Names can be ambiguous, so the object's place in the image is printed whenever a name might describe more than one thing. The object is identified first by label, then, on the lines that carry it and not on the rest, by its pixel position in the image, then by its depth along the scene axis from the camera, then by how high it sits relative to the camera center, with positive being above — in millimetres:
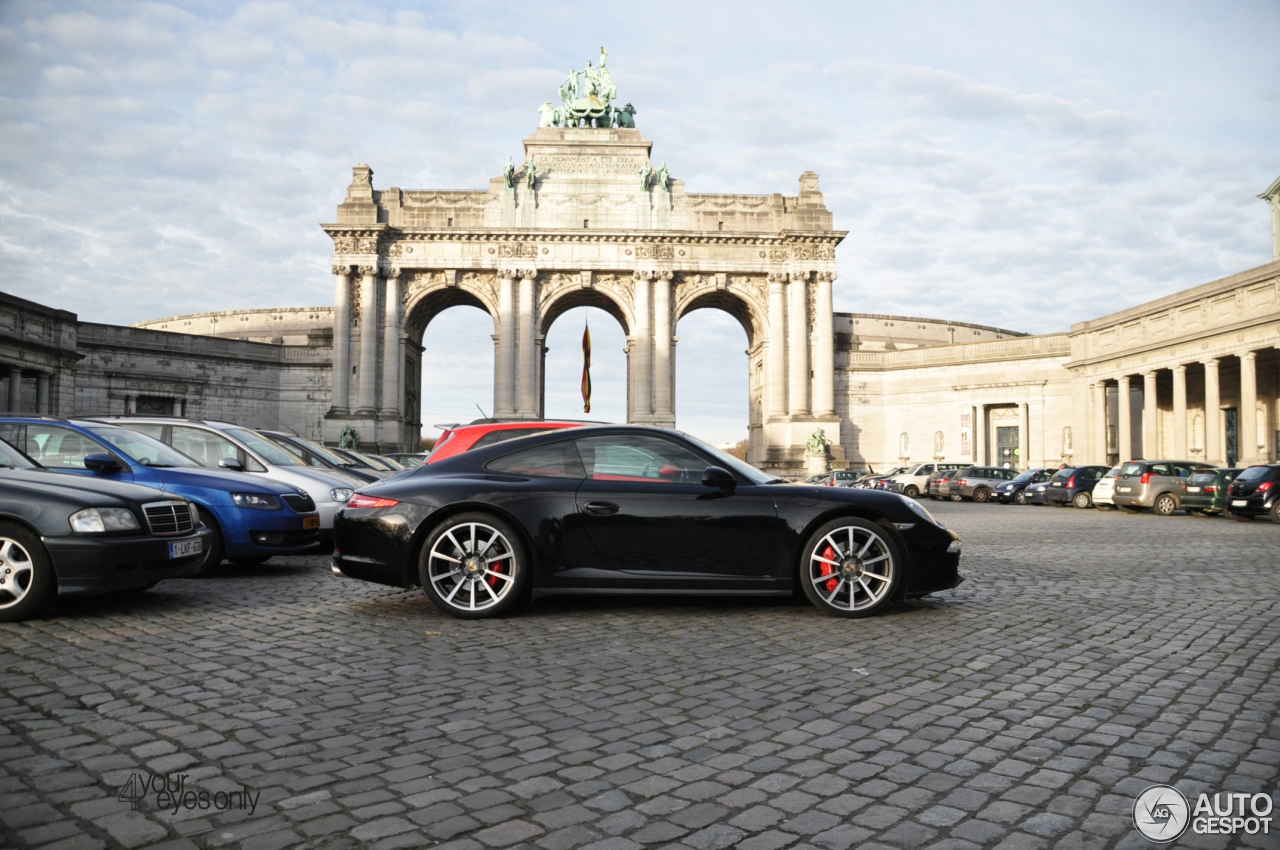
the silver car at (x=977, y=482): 33656 -1177
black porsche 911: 6414 -613
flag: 53812 +4754
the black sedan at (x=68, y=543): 6223 -637
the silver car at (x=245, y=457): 10859 -66
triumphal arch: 48062 +9724
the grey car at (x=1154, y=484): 23141 -899
